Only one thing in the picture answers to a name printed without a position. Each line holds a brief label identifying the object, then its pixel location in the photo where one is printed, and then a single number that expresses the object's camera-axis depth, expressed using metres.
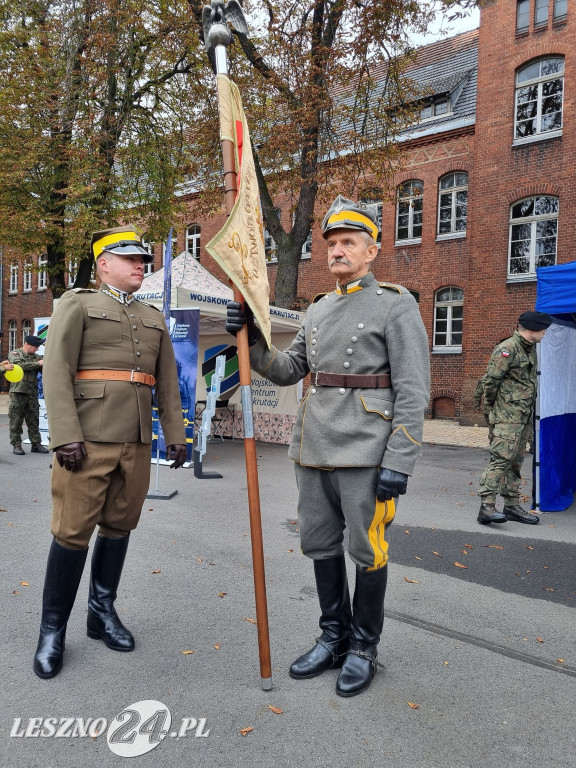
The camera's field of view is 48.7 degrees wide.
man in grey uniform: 2.81
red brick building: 17.14
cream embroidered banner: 2.63
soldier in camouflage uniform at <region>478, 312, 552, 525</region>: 6.27
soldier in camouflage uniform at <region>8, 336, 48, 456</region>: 10.70
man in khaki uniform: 2.96
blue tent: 6.48
